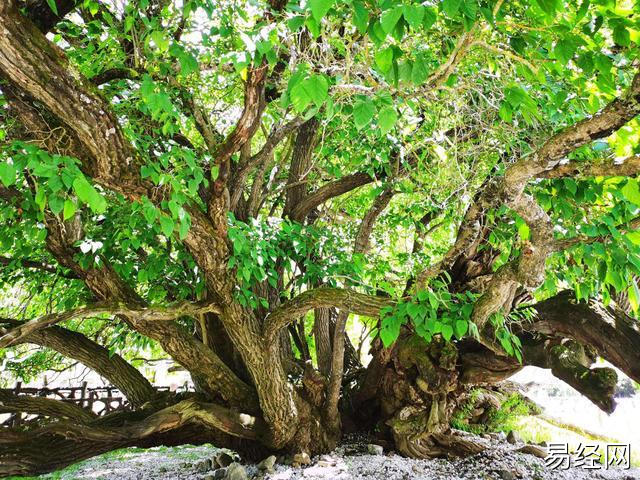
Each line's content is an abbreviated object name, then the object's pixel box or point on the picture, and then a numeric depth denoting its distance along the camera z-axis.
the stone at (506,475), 3.85
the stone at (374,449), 4.30
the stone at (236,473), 3.80
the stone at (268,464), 3.98
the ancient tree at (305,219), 1.90
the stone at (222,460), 4.46
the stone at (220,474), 4.01
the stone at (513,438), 4.95
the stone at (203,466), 4.45
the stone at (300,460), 4.07
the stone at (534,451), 4.46
